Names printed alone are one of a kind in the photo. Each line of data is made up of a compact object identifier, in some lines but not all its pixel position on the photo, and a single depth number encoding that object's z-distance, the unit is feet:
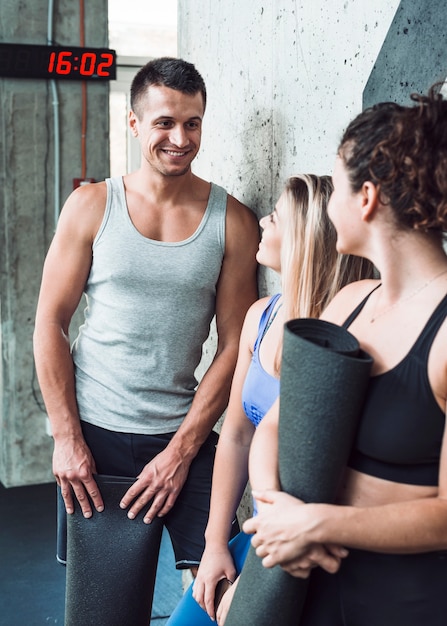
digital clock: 12.17
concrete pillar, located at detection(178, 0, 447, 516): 4.65
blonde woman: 4.72
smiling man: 6.31
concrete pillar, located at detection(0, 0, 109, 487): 12.41
